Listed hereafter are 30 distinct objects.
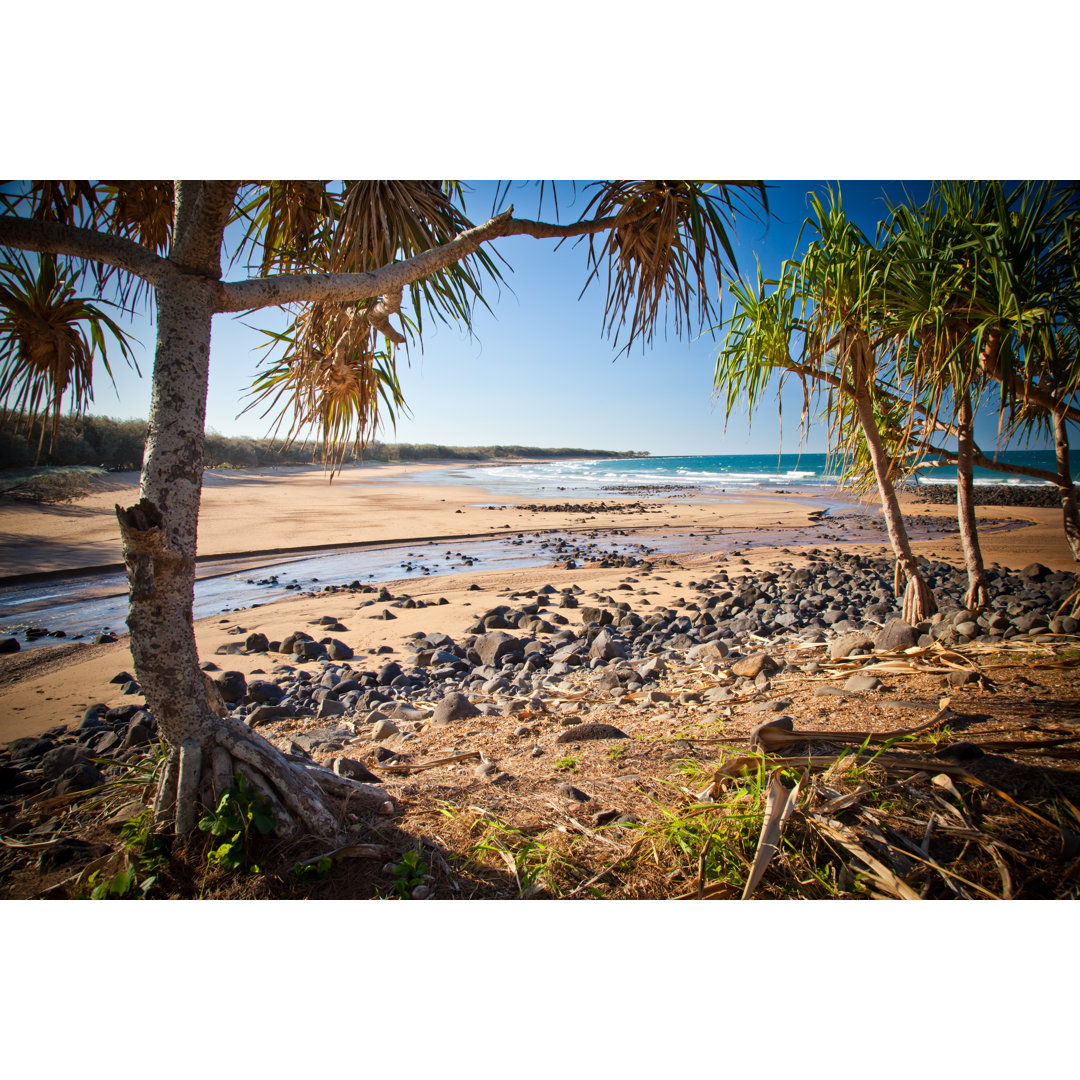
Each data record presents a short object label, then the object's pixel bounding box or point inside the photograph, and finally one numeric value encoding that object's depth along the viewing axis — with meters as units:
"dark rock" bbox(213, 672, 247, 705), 3.91
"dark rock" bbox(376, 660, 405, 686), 4.25
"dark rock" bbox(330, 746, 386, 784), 2.36
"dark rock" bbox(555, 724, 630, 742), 2.87
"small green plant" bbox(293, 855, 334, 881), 1.59
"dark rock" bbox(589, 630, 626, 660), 4.66
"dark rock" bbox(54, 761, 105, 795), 2.23
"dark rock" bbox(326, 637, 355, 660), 4.82
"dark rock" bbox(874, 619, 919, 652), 3.87
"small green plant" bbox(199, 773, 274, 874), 1.57
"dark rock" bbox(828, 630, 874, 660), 3.98
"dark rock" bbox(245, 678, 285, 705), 3.92
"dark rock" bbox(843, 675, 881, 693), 2.99
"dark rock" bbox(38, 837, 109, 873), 1.64
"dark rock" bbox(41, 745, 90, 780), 2.49
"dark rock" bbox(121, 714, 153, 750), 2.99
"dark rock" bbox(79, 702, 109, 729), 3.34
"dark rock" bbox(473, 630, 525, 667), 4.72
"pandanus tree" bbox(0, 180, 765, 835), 1.62
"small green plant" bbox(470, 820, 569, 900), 1.63
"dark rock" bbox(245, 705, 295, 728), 3.54
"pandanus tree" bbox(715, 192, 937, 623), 3.51
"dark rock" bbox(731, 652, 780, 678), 3.85
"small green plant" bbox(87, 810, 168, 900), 1.53
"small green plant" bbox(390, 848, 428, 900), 1.62
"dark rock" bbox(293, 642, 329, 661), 4.81
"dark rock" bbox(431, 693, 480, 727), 3.42
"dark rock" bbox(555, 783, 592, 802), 2.11
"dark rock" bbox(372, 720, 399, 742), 3.21
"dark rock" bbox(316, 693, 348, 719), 3.69
